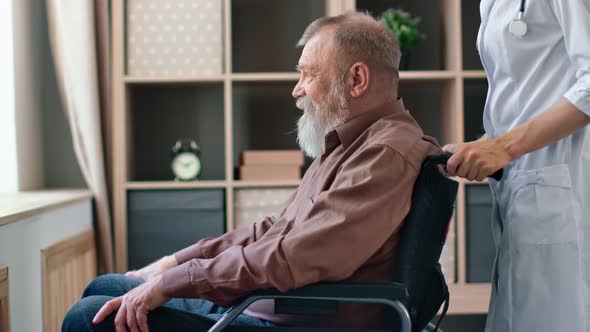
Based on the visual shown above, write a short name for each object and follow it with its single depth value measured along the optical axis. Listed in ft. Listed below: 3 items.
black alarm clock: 9.92
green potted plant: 9.86
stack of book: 9.86
